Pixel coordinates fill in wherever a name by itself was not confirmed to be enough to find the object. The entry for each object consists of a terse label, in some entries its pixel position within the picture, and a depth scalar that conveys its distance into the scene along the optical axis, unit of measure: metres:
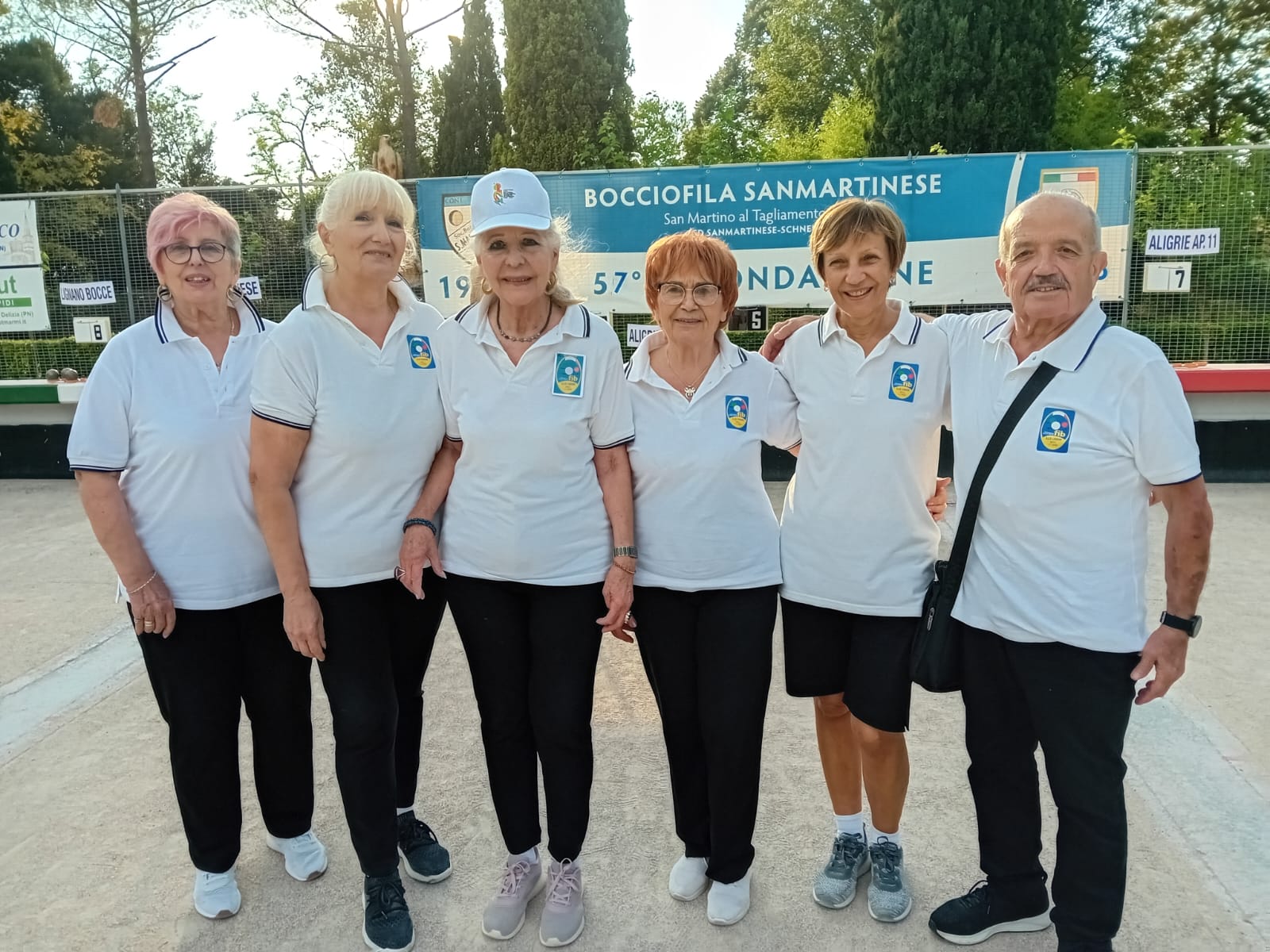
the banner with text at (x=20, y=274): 8.13
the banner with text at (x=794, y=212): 6.98
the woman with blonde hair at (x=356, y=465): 2.15
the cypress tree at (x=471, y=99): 22.19
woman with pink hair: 2.23
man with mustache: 1.87
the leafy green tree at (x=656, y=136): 12.79
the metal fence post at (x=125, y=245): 7.92
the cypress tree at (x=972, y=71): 14.20
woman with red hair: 2.25
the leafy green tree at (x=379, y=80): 21.11
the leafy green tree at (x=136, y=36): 19.95
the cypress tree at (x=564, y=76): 16.59
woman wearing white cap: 2.20
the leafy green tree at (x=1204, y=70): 20.97
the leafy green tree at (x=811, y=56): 25.42
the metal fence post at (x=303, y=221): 7.95
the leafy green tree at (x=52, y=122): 21.19
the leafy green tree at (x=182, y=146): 28.31
